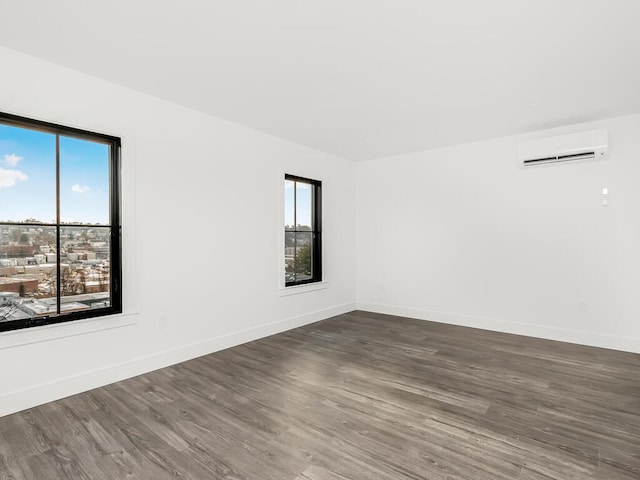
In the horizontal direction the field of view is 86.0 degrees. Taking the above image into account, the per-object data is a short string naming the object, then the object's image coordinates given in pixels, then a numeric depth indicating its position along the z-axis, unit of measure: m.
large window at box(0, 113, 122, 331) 2.55
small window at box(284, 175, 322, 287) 4.90
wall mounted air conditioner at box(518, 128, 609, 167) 3.85
